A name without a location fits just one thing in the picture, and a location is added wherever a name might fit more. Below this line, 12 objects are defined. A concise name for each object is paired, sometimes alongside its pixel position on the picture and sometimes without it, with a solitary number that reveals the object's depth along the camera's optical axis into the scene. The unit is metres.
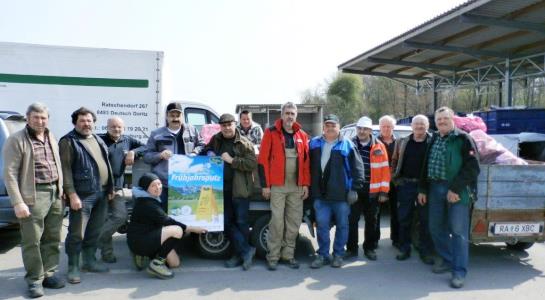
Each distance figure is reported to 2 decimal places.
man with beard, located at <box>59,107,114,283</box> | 4.82
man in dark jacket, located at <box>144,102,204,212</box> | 5.43
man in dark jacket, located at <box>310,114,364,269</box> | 5.33
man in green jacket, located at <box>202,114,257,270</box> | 5.32
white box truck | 8.98
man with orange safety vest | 5.68
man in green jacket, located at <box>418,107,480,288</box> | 4.84
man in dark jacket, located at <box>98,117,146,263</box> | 5.61
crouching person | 5.02
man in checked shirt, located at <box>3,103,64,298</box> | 4.27
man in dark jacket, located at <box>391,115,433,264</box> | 5.69
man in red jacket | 5.27
